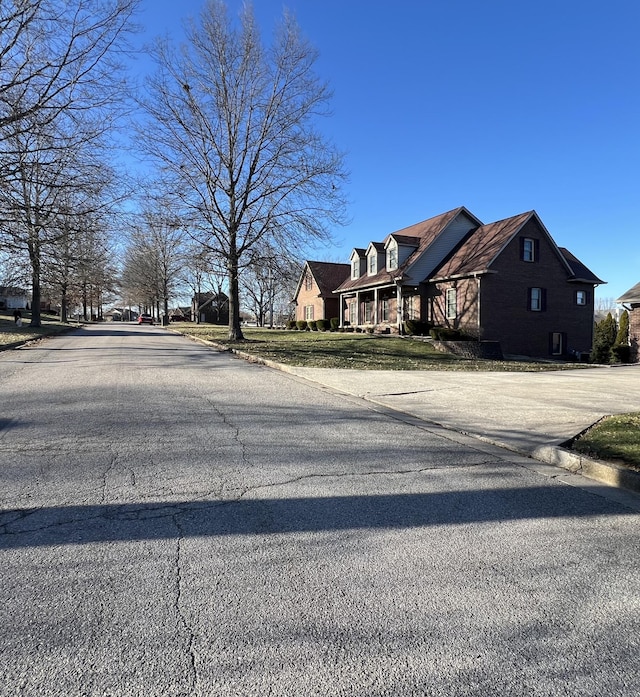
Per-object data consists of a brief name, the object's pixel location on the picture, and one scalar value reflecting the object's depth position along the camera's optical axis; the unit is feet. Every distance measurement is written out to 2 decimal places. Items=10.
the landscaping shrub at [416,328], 91.25
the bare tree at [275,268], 74.79
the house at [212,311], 218.79
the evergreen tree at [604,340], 96.79
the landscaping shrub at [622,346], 93.40
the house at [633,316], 89.25
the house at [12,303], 217.99
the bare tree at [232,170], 72.74
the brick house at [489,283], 86.89
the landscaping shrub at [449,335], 81.46
